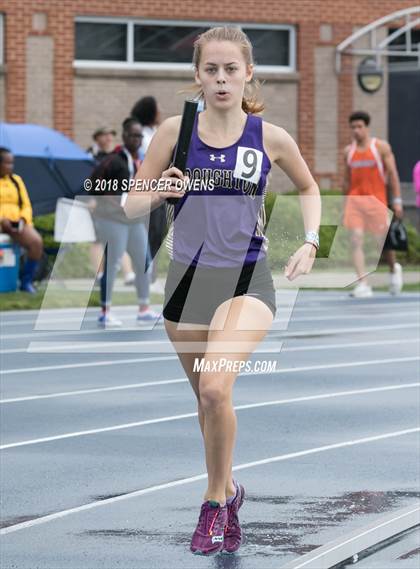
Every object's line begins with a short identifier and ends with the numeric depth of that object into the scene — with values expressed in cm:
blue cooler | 2005
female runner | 643
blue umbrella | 2269
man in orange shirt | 1980
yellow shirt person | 1958
